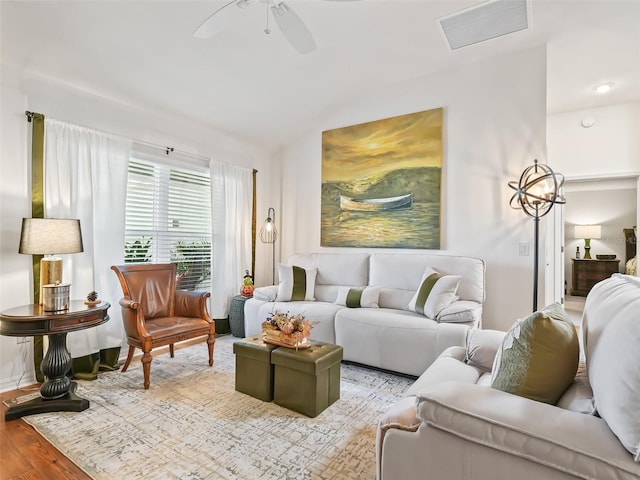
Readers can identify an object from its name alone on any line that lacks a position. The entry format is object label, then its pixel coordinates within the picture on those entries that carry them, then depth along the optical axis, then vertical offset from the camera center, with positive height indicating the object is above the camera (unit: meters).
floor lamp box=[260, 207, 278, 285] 4.71 +0.12
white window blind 3.46 +0.25
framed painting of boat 3.71 +0.70
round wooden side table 2.10 -0.67
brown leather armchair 2.70 -0.65
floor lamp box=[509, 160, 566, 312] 3.05 +0.45
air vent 2.62 +1.84
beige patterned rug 1.71 -1.16
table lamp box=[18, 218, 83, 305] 2.31 -0.01
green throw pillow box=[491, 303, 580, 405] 1.17 -0.42
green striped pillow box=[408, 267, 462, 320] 2.96 -0.48
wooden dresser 5.91 -0.54
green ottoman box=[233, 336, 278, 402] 2.40 -0.94
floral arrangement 2.35 -0.65
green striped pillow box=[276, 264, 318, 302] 3.77 -0.50
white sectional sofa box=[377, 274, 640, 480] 0.88 -0.55
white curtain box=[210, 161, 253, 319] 4.14 +0.12
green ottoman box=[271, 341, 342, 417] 2.18 -0.93
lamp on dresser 6.06 +0.16
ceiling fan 1.84 +1.26
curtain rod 3.29 +1.01
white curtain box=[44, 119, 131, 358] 2.79 +0.32
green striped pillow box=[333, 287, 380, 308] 3.45 -0.59
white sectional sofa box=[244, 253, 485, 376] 2.80 -0.68
